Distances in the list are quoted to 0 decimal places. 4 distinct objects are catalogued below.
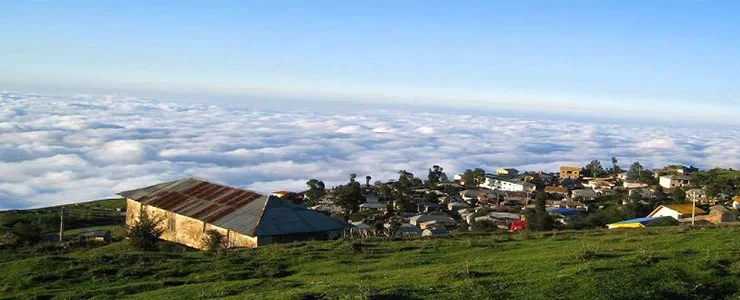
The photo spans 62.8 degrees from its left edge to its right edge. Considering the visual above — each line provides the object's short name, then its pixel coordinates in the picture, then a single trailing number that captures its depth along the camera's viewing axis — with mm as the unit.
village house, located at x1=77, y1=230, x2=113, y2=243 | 36450
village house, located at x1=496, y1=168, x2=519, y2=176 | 123150
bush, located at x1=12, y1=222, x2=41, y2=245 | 34788
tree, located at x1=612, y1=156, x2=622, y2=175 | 124975
